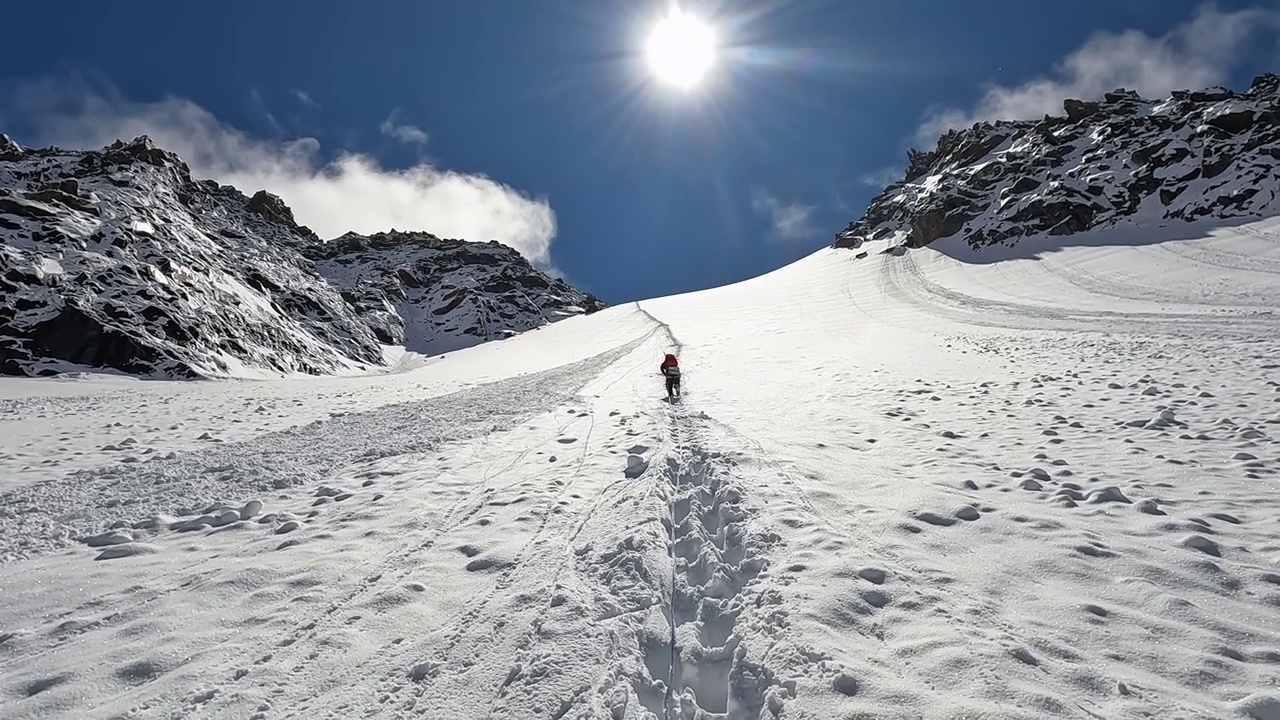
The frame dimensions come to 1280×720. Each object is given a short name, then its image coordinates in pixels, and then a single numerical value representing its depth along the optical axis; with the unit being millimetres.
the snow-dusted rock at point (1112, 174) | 45344
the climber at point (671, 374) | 14492
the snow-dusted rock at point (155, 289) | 28000
